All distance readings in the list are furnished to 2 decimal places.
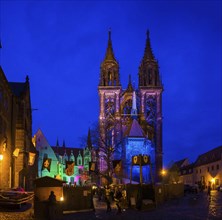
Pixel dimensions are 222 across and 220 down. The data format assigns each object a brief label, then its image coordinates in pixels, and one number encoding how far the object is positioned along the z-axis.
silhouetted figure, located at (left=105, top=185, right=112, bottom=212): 17.48
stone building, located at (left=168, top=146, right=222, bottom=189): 55.09
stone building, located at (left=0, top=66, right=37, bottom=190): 23.26
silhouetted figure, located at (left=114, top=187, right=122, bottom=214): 16.66
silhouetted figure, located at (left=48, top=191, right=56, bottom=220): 13.45
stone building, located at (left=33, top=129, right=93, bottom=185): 50.32
